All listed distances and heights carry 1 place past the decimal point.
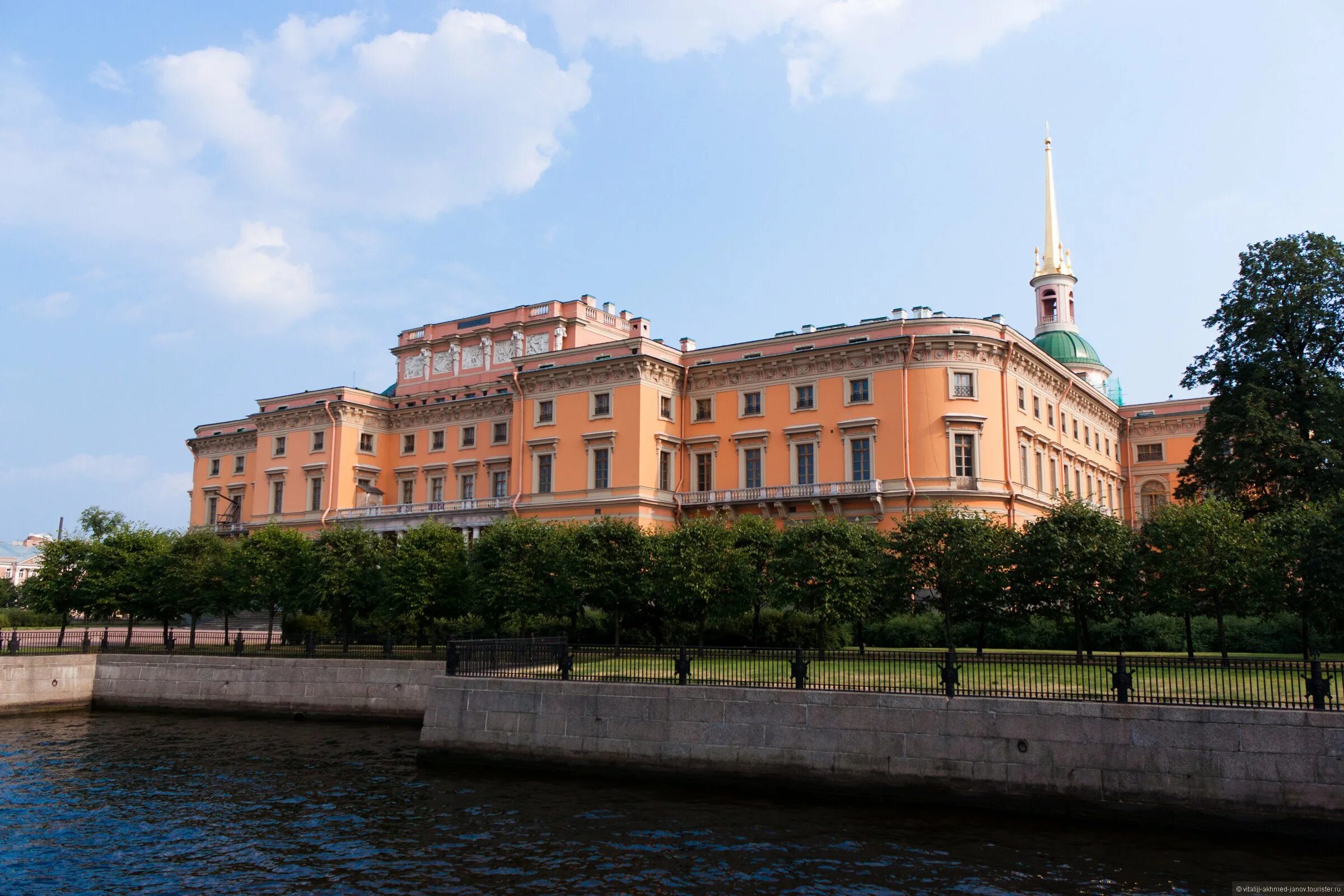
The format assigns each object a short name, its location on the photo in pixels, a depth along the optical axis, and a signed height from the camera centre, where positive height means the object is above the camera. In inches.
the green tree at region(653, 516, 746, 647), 1261.1 +43.5
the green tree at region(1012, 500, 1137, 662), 1125.1 +46.2
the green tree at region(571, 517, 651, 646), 1339.8 +53.2
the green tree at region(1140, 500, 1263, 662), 1114.7 +51.2
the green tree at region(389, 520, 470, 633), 1476.4 +39.9
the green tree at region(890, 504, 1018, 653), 1230.3 +57.1
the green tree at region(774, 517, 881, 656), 1212.5 +44.1
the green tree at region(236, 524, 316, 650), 1572.3 +51.7
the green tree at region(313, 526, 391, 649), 1524.4 +48.0
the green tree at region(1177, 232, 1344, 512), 1509.6 +364.5
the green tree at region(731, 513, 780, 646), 1286.9 +60.5
